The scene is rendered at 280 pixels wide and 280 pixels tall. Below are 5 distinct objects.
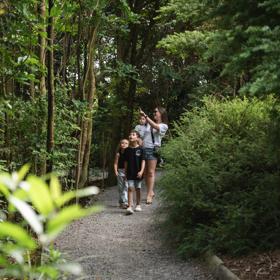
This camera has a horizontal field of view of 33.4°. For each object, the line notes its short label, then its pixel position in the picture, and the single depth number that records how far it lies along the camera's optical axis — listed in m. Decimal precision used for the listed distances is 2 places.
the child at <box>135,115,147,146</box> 10.38
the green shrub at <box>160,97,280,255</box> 5.65
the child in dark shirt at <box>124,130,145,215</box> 9.66
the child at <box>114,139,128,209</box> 9.98
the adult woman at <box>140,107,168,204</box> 10.28
